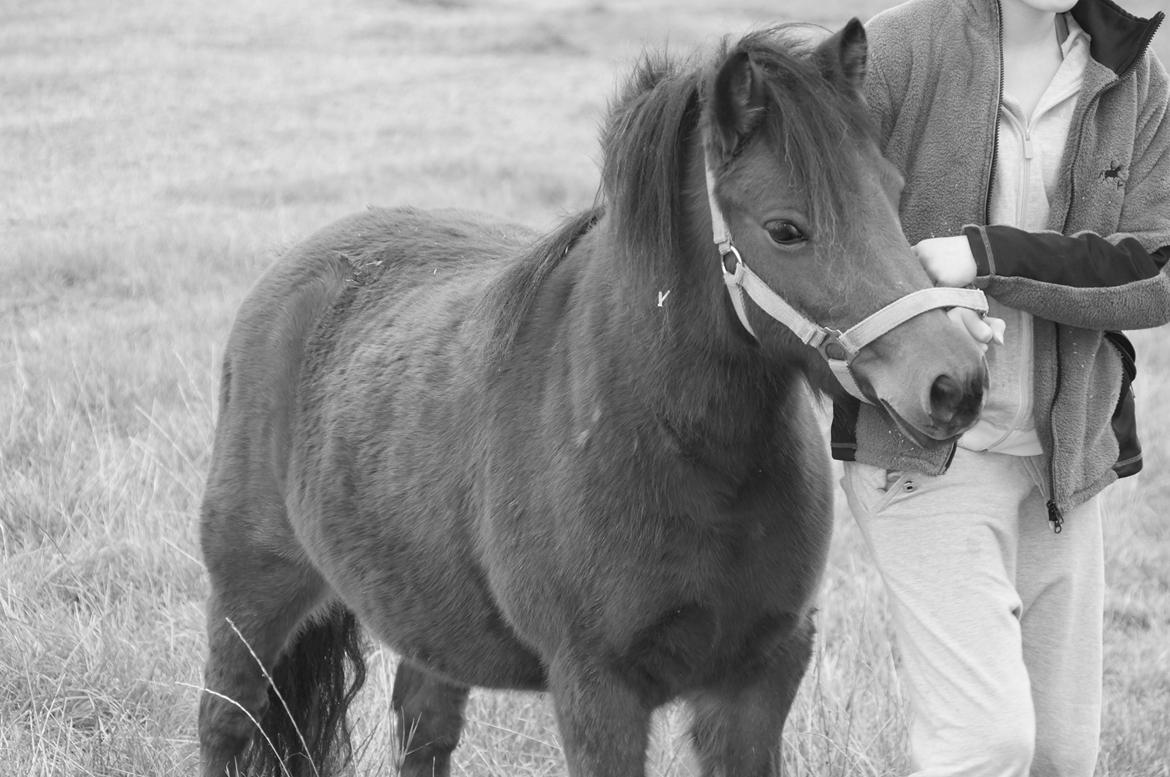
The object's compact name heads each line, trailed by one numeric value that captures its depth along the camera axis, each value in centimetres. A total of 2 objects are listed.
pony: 465
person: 521
